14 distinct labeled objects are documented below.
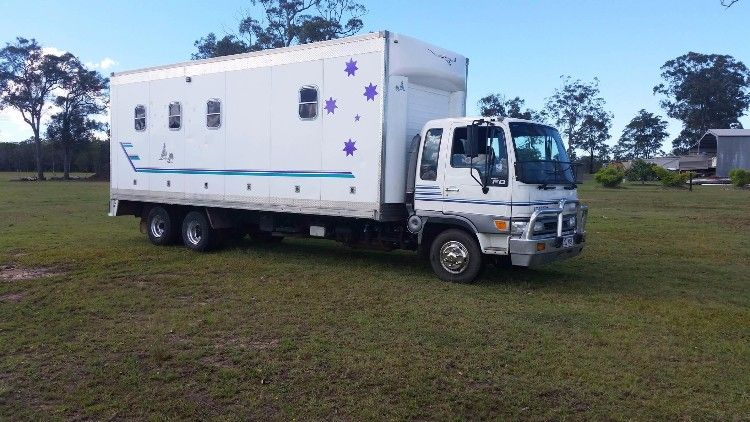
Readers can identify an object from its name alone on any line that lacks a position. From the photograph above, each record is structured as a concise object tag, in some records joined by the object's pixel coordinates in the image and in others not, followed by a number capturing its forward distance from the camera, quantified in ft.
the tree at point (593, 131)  245.24
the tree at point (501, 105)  207.31
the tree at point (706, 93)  261.03
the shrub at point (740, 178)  127.65
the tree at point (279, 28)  155.94
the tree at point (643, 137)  274.57
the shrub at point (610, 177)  135.60
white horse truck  28.96
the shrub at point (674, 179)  130.31
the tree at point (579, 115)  244.01
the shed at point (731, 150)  174.81
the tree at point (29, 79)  211.00
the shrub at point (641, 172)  159.12
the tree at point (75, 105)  223.71
